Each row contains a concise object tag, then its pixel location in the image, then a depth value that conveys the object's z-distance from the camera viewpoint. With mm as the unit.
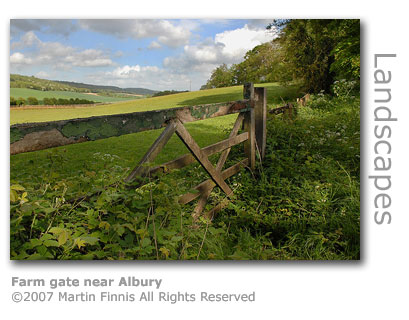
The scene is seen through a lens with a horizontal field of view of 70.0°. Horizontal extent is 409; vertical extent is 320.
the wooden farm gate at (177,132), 1677
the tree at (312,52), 9398
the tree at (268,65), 11669
